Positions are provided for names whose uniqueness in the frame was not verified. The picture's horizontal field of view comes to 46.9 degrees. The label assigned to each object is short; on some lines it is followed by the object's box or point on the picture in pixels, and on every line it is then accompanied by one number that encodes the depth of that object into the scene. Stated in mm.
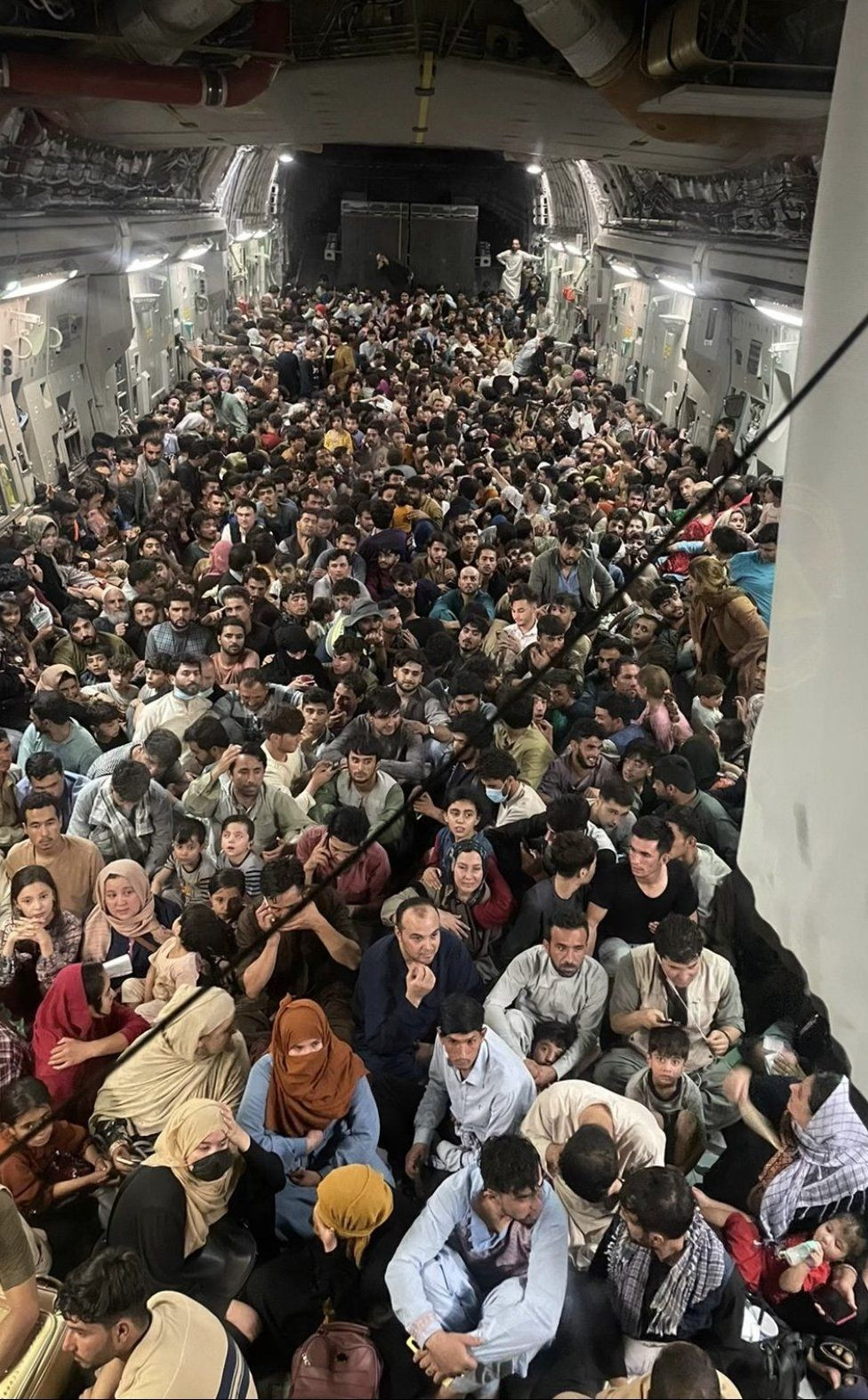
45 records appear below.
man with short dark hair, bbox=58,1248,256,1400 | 1636
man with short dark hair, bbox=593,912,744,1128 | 2822
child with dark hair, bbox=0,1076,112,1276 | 2486
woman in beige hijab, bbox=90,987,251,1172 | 2648
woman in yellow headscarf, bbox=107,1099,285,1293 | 2234
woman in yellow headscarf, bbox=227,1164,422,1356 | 2111
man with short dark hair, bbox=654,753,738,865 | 3102
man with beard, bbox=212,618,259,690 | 4477
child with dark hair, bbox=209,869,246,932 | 3141
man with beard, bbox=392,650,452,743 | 4133
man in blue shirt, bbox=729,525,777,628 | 3164
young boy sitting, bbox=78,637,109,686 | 4715
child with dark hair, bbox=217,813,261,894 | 3422
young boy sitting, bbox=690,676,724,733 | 4000
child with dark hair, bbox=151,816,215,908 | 3383
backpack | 1827
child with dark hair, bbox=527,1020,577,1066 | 2865
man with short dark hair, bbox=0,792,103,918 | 3295
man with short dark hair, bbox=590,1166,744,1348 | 2059
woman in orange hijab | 2539
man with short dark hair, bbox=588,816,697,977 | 3145
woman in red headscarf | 2795
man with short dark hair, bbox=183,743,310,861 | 3596
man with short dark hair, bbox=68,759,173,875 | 3518
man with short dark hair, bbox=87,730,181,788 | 3775
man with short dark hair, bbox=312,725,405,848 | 3635
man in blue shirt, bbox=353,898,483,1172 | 2918
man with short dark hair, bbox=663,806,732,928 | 3072
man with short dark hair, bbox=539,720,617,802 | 3820
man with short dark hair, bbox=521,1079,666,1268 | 2311
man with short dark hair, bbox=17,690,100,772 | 3883
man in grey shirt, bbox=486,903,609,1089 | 2916
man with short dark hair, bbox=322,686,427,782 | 3900
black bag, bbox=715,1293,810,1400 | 1870
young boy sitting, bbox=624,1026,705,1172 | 2592
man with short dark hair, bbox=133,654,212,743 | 4164
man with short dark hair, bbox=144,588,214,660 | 4695
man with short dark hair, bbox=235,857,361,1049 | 2955
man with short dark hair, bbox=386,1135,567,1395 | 1873
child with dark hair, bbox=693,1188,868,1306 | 2287
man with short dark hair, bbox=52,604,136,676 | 4852
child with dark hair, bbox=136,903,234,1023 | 2955
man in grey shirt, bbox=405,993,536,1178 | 2584
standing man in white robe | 19969
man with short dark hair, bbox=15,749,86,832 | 3596
